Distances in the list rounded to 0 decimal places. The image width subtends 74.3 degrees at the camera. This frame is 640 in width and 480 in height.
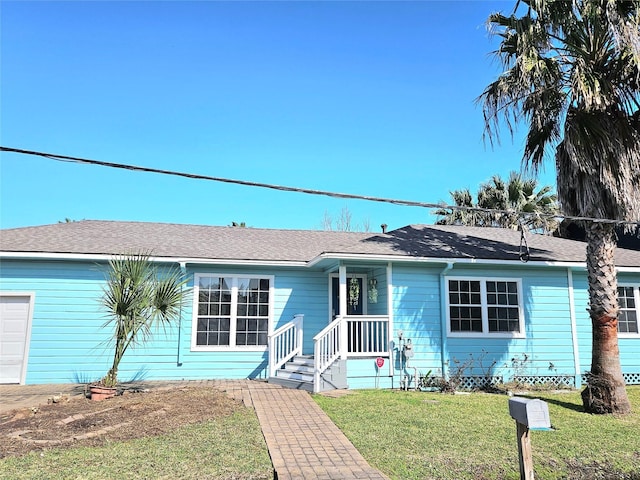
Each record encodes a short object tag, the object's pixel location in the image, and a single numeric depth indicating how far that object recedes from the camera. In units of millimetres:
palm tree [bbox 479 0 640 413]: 7973
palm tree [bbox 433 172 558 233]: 20688
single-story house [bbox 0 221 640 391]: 10383
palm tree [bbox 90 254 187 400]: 8672
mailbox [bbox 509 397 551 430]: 3871
